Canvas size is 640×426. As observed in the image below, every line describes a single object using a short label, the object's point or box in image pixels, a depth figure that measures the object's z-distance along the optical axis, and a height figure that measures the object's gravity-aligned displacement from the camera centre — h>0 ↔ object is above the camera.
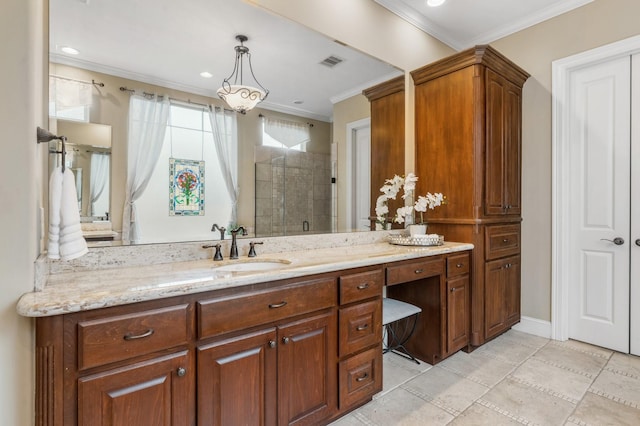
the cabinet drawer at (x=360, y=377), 1.76 -0.95
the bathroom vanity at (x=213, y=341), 1.04 -0.52
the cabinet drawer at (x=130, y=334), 1.06 -0.43
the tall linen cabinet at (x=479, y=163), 2.64 +0.43
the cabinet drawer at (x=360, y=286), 1.74 -0.42
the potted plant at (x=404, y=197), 2.74 +0.09
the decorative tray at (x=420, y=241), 2.53 -0.23
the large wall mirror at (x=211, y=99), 1.59 +0.68
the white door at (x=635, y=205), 2.58 +0.06
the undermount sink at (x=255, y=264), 1.79 -0.31
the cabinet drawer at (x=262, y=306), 1.29 -0.42
